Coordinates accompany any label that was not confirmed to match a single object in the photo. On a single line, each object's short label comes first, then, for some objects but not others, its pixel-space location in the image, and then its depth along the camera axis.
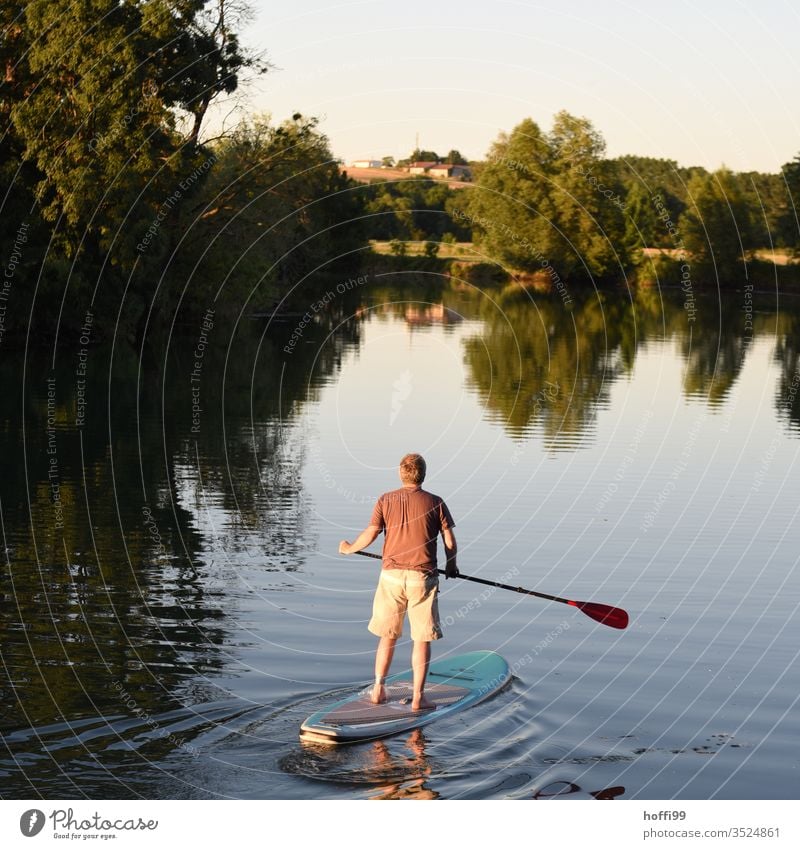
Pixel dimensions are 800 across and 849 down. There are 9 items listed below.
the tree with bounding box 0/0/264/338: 51.34
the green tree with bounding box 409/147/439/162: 145.00
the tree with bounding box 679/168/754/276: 124.81
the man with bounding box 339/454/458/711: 13.26
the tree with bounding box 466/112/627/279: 110.75
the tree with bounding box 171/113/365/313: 57.16
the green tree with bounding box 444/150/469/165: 173.75
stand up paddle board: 12.21
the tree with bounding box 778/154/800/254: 124.31
